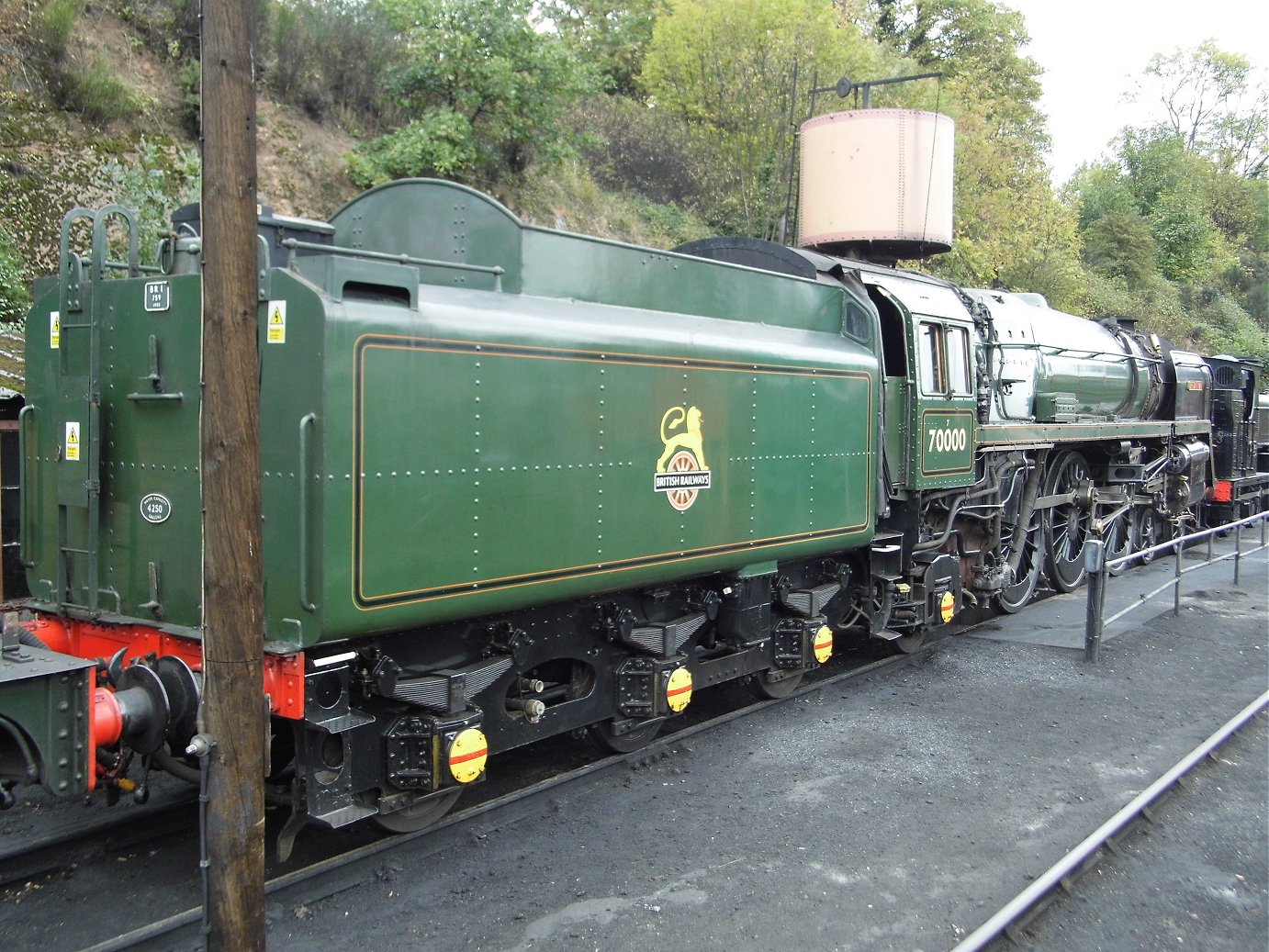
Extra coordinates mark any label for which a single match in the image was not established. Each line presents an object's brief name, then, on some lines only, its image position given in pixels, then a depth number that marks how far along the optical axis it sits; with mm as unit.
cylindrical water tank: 10227
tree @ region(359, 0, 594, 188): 14547
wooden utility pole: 3045
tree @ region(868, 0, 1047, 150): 33938
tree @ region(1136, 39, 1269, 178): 44375
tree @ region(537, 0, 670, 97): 27344
